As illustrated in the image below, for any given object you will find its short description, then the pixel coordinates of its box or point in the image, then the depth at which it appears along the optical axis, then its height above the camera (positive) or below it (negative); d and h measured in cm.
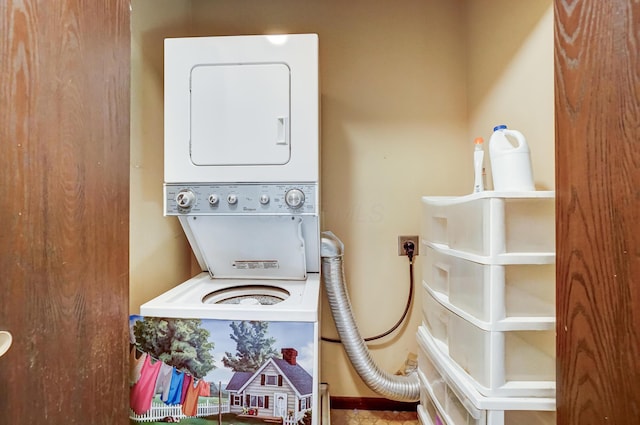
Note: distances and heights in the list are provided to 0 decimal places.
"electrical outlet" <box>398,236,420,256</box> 179 -19
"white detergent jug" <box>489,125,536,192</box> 97 +15
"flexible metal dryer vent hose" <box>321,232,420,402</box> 156 -67
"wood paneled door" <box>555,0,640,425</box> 56 +0
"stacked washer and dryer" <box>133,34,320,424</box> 127 +36
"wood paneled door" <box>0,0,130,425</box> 58 +1
